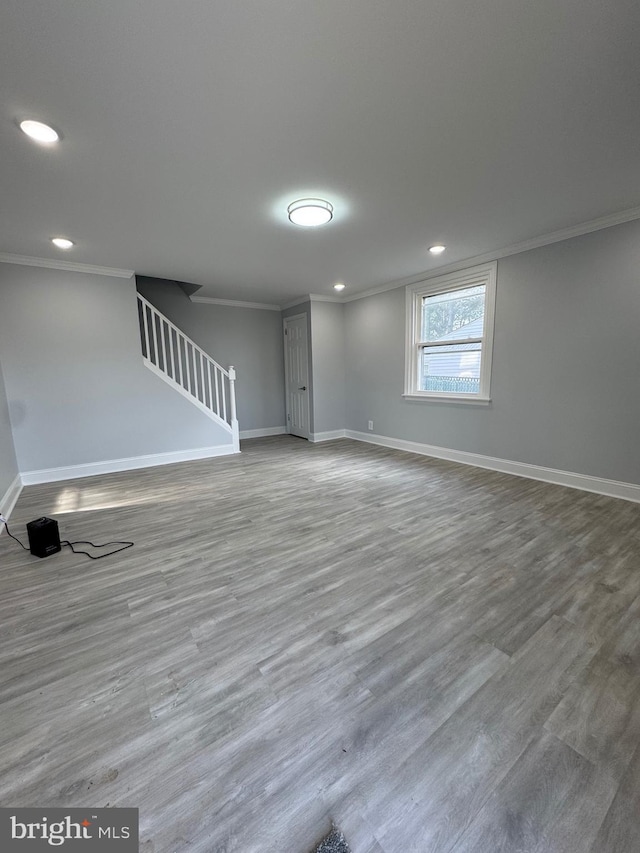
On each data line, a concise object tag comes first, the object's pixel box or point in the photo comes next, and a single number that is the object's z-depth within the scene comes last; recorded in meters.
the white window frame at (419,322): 4.09
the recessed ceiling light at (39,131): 1.79
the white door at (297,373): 6.16
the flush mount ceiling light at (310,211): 2.62
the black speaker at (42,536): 2.40
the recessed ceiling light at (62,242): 3.32
